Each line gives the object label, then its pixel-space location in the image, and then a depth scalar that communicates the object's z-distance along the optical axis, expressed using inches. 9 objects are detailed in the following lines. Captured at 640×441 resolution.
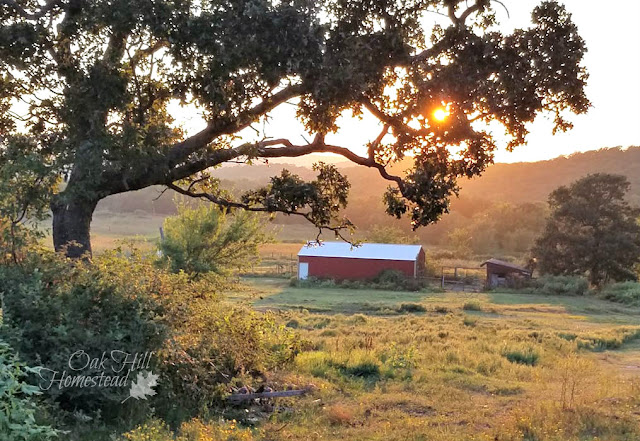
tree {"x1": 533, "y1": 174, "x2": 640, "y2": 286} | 2025.5
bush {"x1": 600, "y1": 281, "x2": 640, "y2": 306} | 1745.8
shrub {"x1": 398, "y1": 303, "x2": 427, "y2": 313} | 1389.0
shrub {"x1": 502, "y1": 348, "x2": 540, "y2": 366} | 649.1
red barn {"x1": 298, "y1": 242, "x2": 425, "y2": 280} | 2176.4
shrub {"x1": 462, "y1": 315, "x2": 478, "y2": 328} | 1080.2
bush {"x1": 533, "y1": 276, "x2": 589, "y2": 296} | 2010.3
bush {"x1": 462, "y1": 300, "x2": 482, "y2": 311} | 1451.8
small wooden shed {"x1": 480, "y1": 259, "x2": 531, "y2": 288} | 2245.3
